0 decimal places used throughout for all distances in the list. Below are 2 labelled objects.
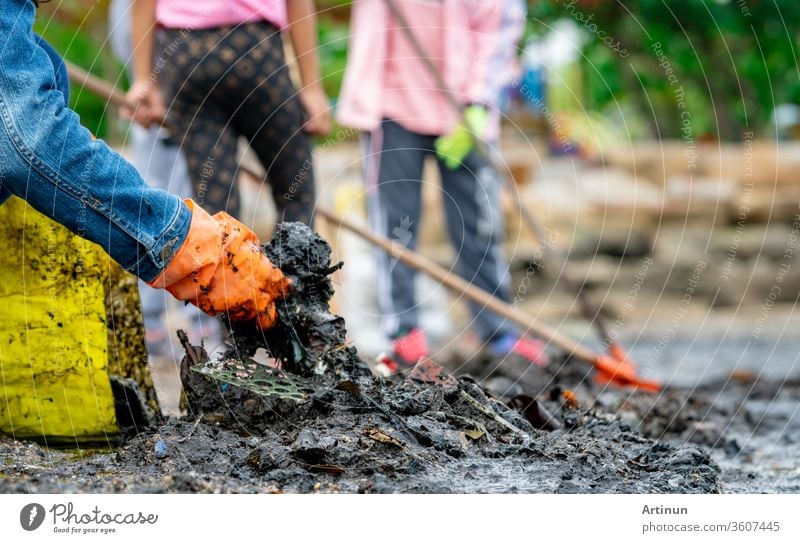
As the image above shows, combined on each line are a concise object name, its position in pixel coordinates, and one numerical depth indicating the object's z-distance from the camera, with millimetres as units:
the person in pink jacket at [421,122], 4453
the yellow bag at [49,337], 2520
